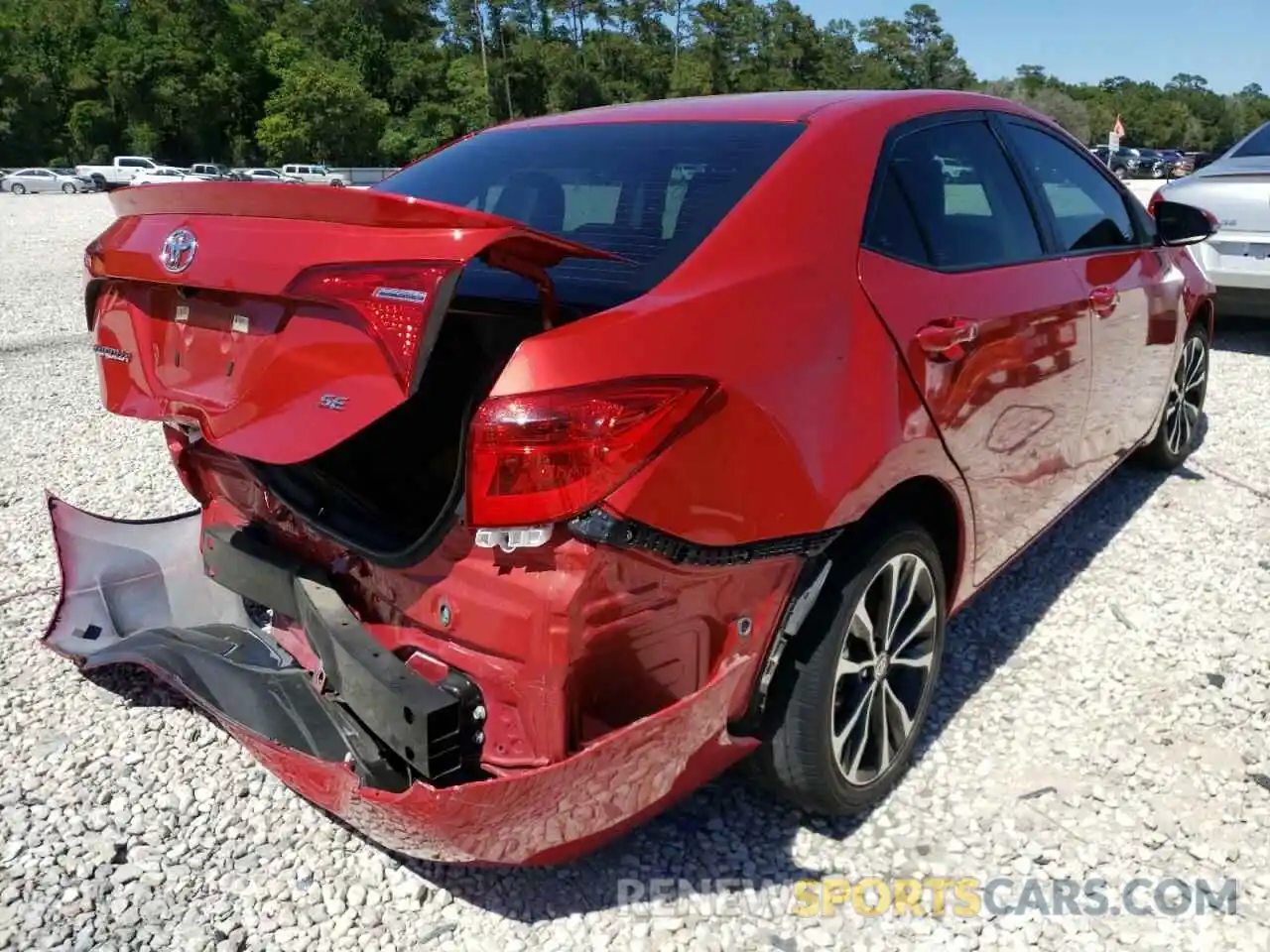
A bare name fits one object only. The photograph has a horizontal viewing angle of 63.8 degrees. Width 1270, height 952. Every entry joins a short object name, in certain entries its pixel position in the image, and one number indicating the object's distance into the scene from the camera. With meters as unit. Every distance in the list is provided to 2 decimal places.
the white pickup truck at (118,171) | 47.66
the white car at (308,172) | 47.59
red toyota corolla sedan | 1.81
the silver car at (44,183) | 46.50
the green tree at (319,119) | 63.75
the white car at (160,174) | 42.42
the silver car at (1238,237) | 7.16
